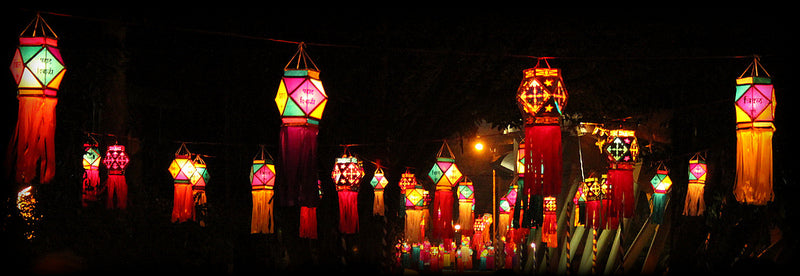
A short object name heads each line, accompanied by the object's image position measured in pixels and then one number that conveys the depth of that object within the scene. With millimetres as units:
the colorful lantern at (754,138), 8727
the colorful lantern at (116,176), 12578
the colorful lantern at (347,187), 15359
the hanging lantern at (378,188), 17000
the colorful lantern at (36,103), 7230
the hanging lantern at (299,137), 8742
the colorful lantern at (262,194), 13320
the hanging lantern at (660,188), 16500
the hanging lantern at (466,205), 17500
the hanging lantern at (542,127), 9391
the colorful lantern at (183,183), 13969
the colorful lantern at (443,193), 16469
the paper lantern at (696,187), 14328
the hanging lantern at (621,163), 12828
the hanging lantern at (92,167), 11961
